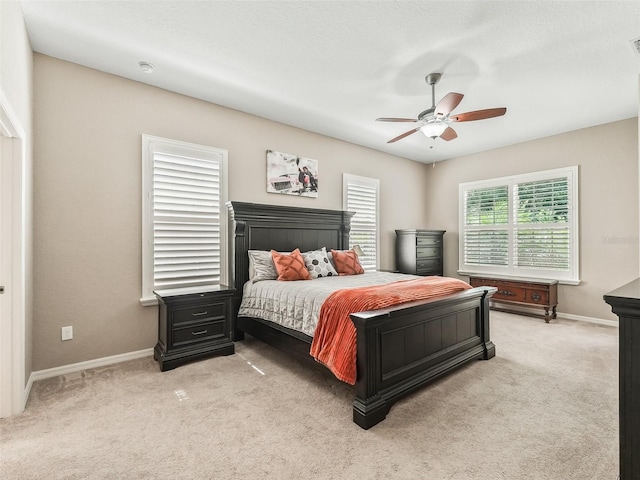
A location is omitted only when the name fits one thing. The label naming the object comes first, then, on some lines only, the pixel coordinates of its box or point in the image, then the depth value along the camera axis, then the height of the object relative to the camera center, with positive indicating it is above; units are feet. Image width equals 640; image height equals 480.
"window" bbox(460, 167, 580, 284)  16.01 +0.79
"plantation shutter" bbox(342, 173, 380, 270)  17.69 +1.60
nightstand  10.07 -2.80
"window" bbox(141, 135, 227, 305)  11.16 +0.91
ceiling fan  9.14 +3.78
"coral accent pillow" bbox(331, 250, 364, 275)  13.89 -1.03
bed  7.13 -2.50
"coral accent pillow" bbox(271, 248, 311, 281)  11.75 -1.02
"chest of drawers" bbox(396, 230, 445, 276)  18.84 -0.71
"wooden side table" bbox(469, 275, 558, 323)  15.42 -2.63
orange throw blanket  7.30 -1.96
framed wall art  14.44 +3.07
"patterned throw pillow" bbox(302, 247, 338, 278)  12.74 -1.01
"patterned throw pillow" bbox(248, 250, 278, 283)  12.23 -1.06
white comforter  8.96 -1.82
